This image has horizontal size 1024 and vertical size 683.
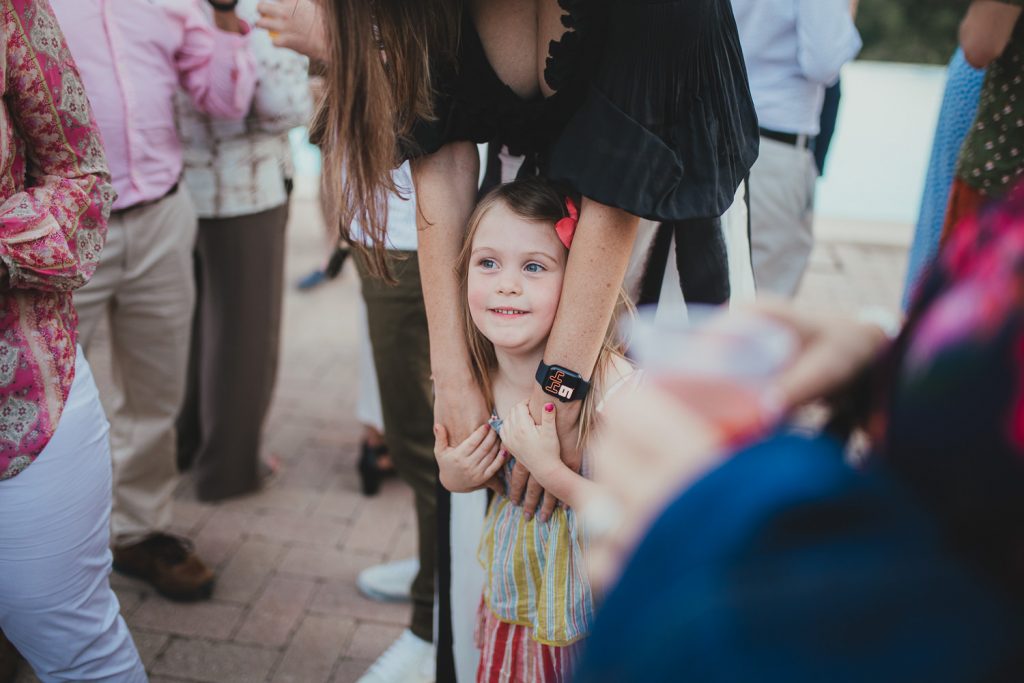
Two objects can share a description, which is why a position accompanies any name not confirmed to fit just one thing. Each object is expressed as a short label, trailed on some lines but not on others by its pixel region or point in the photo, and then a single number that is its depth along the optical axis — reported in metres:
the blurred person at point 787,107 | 2.47
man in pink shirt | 2.21
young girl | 1.51
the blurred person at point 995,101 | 2.12
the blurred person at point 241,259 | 2.66
